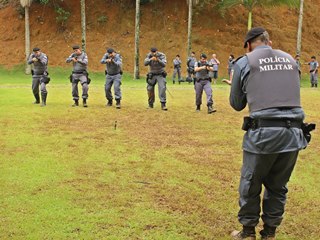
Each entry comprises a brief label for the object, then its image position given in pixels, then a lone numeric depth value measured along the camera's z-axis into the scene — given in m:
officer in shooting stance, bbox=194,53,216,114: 14.46
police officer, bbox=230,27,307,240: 4.27
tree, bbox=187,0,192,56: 33.07
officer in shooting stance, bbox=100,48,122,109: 15.26
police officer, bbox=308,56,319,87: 28.20
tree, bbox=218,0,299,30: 31.53
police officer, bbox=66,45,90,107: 15.48
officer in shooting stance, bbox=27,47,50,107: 15.32
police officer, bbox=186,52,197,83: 28.10
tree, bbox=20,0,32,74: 34.19
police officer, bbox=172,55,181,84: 29.27
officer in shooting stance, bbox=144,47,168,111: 14.87
